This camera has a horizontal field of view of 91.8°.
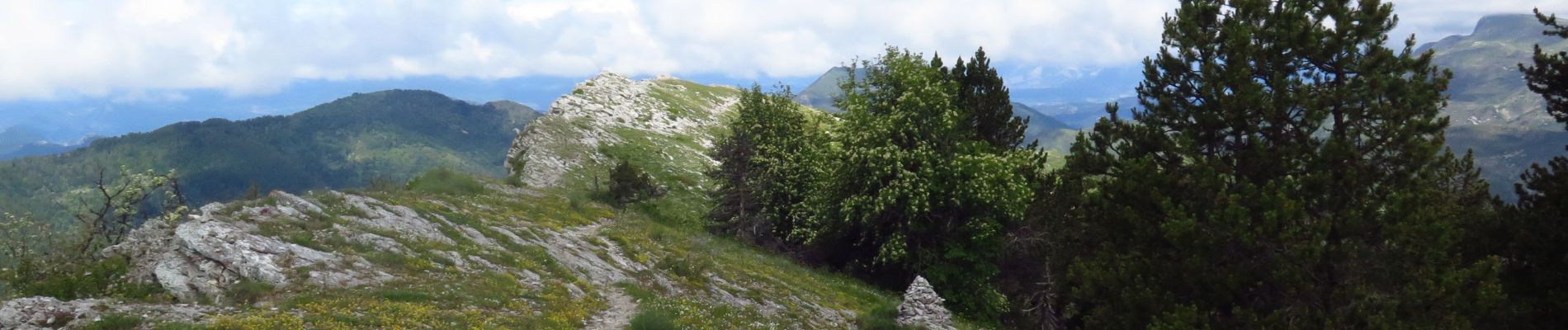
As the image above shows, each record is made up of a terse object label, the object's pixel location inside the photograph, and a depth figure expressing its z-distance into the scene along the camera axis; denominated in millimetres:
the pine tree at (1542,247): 19688
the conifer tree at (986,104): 37188
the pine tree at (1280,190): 15250
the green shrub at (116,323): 13508
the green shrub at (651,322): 18578
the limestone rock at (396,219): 24922
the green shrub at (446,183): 39406
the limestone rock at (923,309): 24969
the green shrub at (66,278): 15398
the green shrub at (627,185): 49781
